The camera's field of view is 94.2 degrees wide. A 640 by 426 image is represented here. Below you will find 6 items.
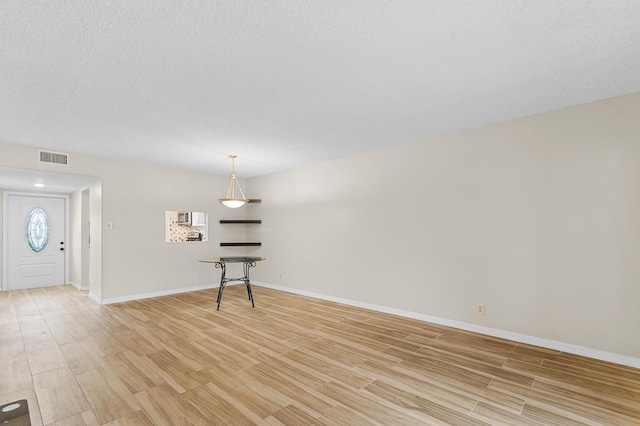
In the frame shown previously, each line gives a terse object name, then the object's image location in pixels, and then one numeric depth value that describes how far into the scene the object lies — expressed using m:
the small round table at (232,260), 4.92
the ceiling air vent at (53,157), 4.50
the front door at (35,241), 6.55
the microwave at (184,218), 6.38
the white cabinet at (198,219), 6.61
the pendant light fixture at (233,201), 5.07
